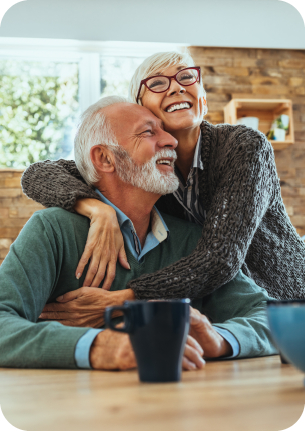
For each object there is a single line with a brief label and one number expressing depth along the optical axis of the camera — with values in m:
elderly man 0.78
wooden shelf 3.83
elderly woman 1.14
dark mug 0.57
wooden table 0.42
